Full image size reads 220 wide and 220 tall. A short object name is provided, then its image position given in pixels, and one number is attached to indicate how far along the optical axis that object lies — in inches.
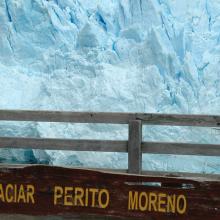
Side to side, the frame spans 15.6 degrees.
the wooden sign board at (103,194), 222.7
